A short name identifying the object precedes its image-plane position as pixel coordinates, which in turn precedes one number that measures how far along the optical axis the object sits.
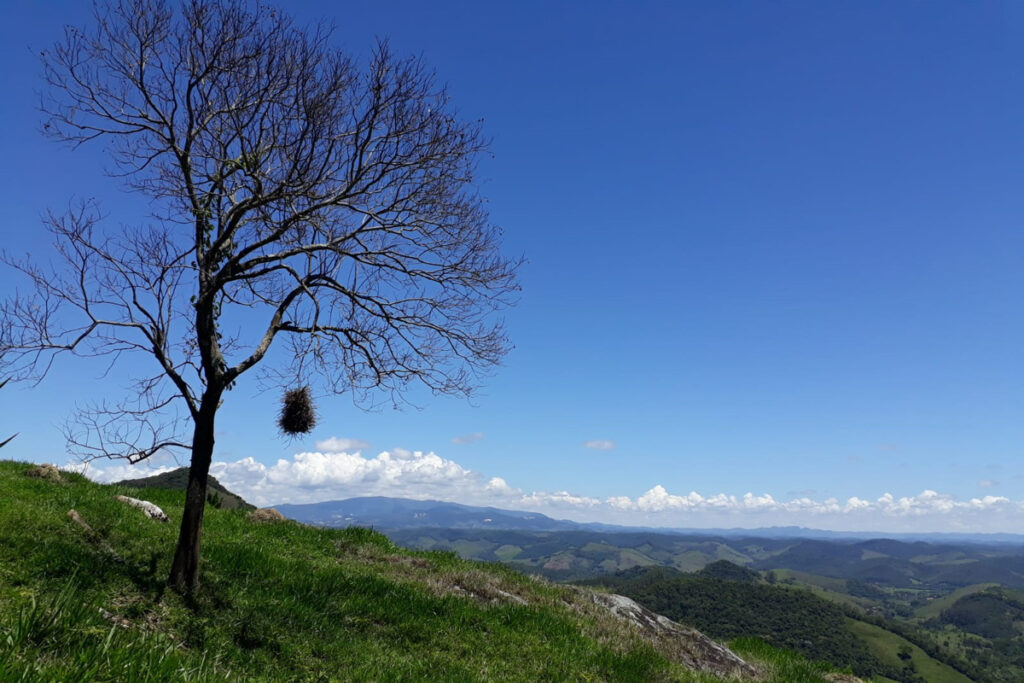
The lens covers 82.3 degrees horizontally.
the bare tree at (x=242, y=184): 9.89
